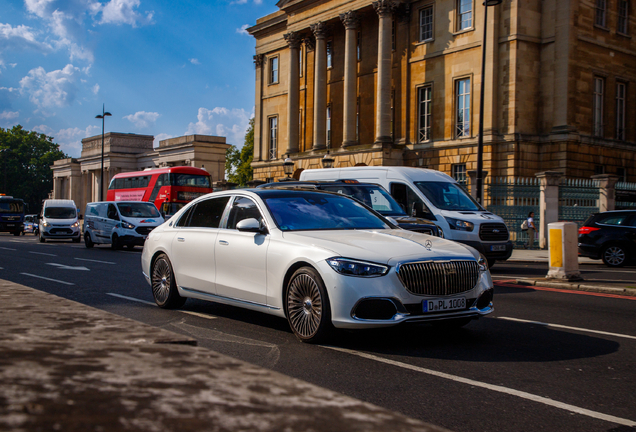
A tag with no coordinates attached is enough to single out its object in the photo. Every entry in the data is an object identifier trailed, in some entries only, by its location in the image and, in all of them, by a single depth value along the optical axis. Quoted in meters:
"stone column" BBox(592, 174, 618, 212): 27.23
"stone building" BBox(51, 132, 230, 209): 66.19
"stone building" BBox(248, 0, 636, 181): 34.53
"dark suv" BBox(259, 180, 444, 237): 12.47
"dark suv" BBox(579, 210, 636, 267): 19.34
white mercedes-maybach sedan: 6.13
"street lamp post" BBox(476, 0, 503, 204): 26.45
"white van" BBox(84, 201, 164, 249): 25.69
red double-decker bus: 39.44
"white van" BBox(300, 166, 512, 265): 16.48
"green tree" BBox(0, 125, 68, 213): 117.75
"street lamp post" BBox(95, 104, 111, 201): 52.87
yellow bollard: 12.80
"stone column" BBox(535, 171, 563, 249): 27.06
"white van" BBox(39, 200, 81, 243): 33.69
